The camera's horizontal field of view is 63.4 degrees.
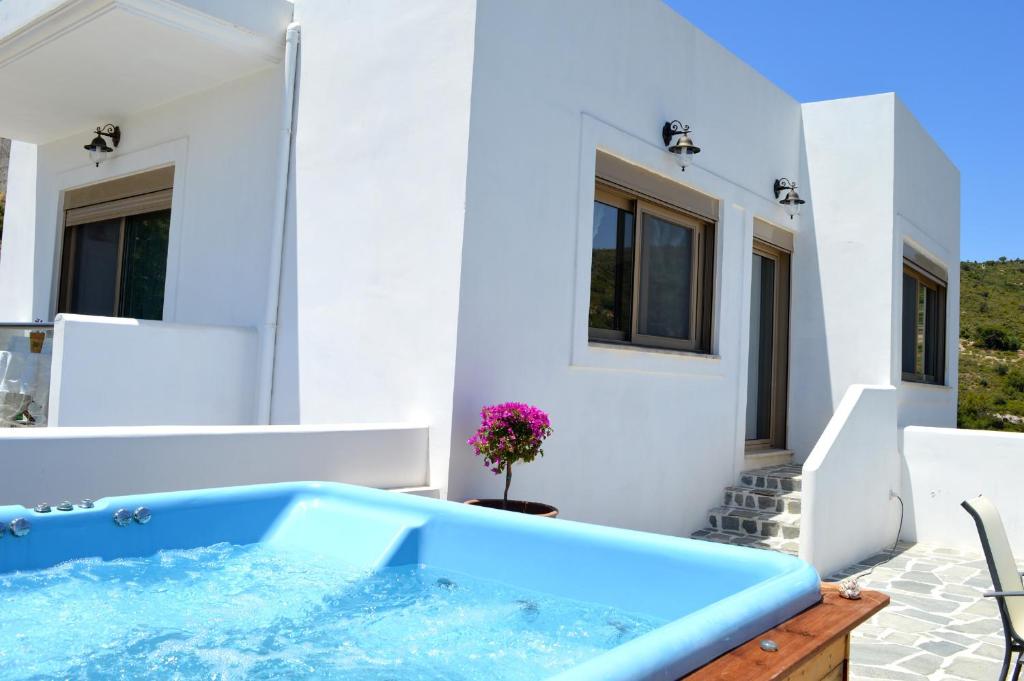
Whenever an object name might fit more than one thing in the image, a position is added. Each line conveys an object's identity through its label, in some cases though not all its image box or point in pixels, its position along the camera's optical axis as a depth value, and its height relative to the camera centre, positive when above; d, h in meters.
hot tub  2.92 -0.96
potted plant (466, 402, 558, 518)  4.87 -0.36
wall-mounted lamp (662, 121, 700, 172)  7.04 +2.08
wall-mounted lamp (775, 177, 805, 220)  8.91 +2.13
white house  5.38 +1.05
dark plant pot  5.02 -0.80
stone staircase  7.37 -1.17
